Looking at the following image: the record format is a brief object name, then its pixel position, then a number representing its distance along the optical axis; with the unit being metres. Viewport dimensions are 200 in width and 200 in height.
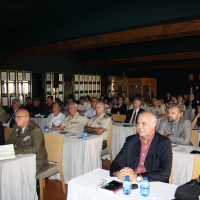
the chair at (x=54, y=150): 3.47
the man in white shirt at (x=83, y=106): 9.55
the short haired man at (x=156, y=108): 8.15
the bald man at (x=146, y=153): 2.28
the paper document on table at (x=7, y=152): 2.83
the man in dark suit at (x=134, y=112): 6.14
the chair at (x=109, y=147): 4.63
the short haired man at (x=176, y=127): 3.71
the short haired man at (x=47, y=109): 7.65
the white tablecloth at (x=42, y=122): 6.96
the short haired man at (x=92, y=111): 7.19
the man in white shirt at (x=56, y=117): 5.61
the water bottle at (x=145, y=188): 1.81
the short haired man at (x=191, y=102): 10.00
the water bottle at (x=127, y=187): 1.85
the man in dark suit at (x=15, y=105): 6.52
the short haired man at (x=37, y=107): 8.18
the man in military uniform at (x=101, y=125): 4.59
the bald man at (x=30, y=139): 3.20
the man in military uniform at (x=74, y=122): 5.06
